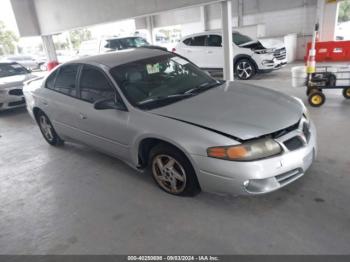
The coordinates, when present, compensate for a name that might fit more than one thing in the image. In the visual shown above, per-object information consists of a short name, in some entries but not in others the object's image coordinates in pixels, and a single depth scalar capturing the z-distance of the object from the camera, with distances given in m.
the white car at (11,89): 6.54
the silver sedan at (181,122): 2.15
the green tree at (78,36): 33.62
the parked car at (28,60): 17.33
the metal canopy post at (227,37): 6.00
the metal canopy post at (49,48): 11.65
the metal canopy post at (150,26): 17.55
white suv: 7.89
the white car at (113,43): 10.30
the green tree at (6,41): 26.73
